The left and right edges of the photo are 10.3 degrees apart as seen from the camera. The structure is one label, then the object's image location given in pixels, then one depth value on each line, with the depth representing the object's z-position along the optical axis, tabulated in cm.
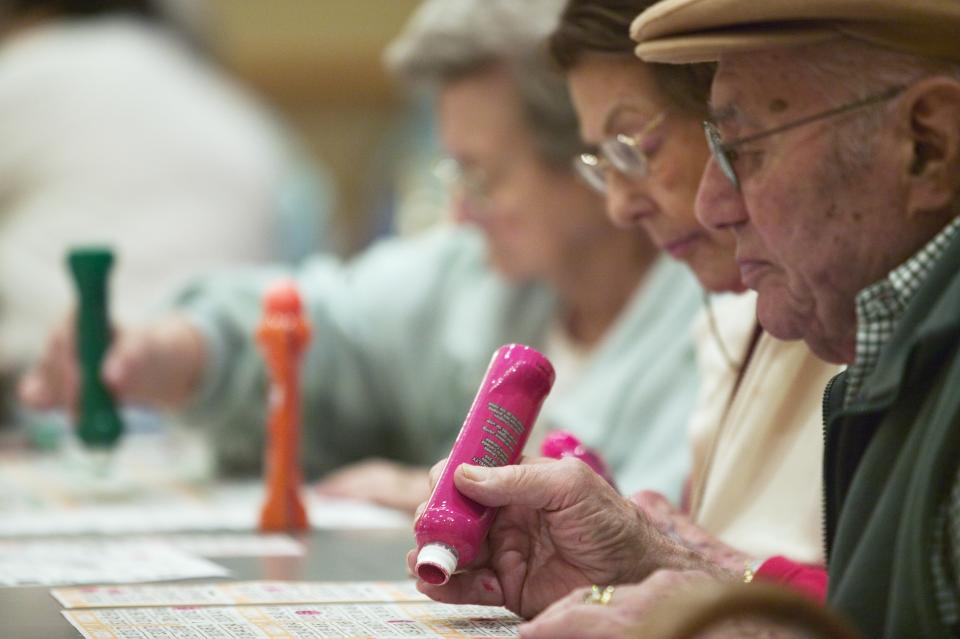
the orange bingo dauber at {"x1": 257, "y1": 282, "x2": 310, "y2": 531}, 313
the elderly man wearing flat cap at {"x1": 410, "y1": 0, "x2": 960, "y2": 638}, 259
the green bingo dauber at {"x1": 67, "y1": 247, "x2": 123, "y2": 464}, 330
